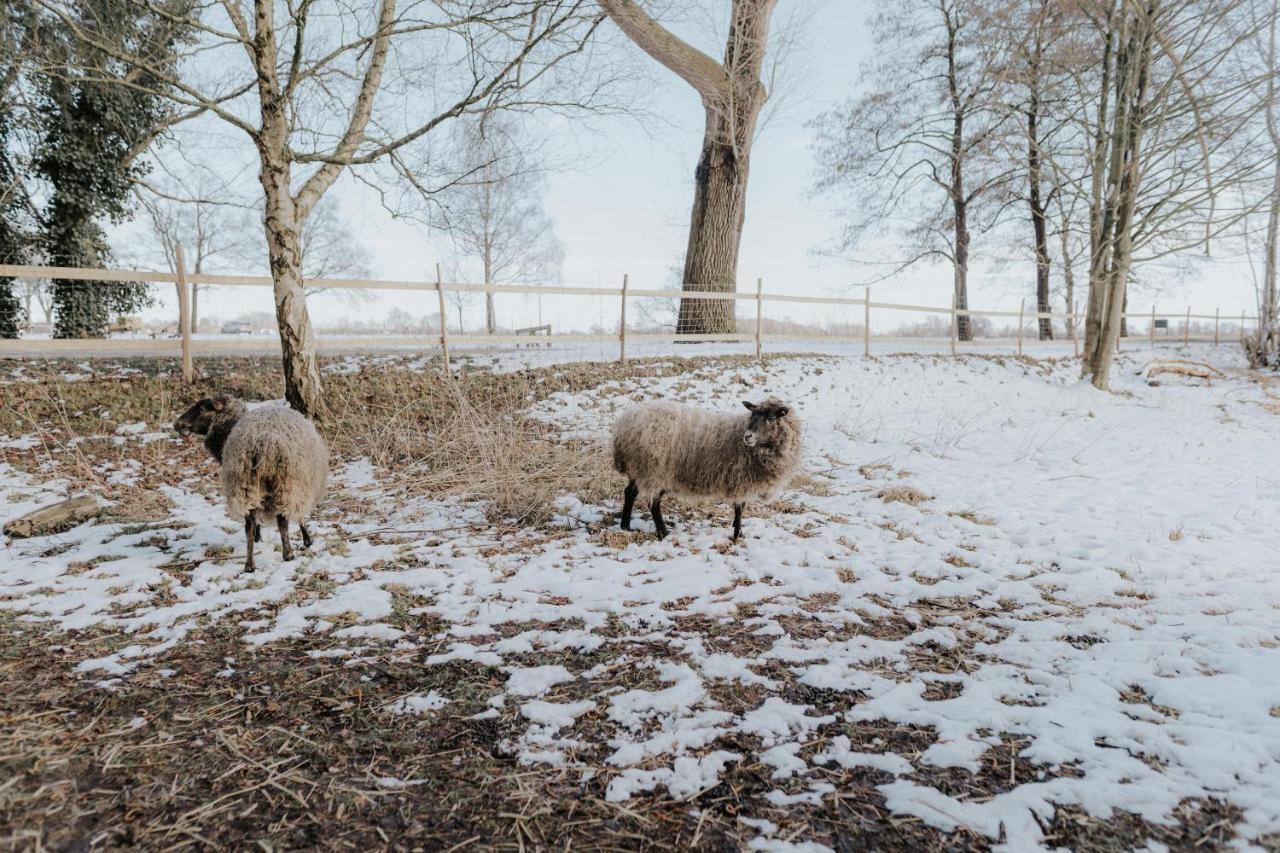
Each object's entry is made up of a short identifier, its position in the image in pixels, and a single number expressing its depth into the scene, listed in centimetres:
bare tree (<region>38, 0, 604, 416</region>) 728
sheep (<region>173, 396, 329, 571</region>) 414
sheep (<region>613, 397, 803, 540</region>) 494
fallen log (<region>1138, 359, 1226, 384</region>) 1602
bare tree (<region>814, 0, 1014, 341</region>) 2003
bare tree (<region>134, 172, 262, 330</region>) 2600
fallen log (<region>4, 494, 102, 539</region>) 472
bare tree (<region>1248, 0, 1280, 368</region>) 1450
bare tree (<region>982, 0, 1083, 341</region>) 1130
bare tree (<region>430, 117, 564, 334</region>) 934
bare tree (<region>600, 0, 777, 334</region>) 1316
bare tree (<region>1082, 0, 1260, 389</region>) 1080
